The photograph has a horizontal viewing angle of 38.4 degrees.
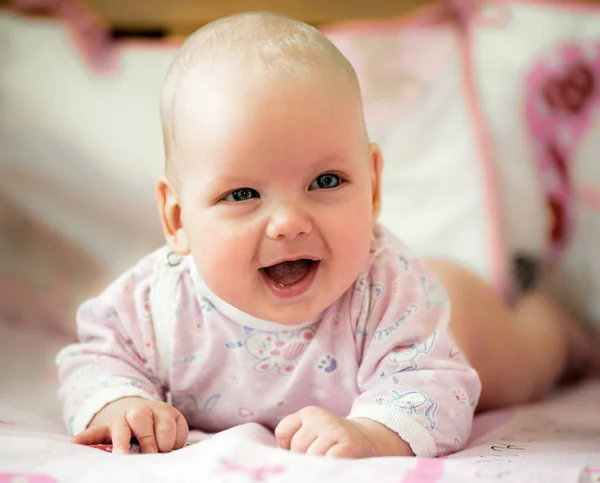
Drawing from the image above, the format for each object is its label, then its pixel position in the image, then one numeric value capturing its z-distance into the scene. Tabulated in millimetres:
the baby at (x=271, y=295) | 816
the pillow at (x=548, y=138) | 1507
